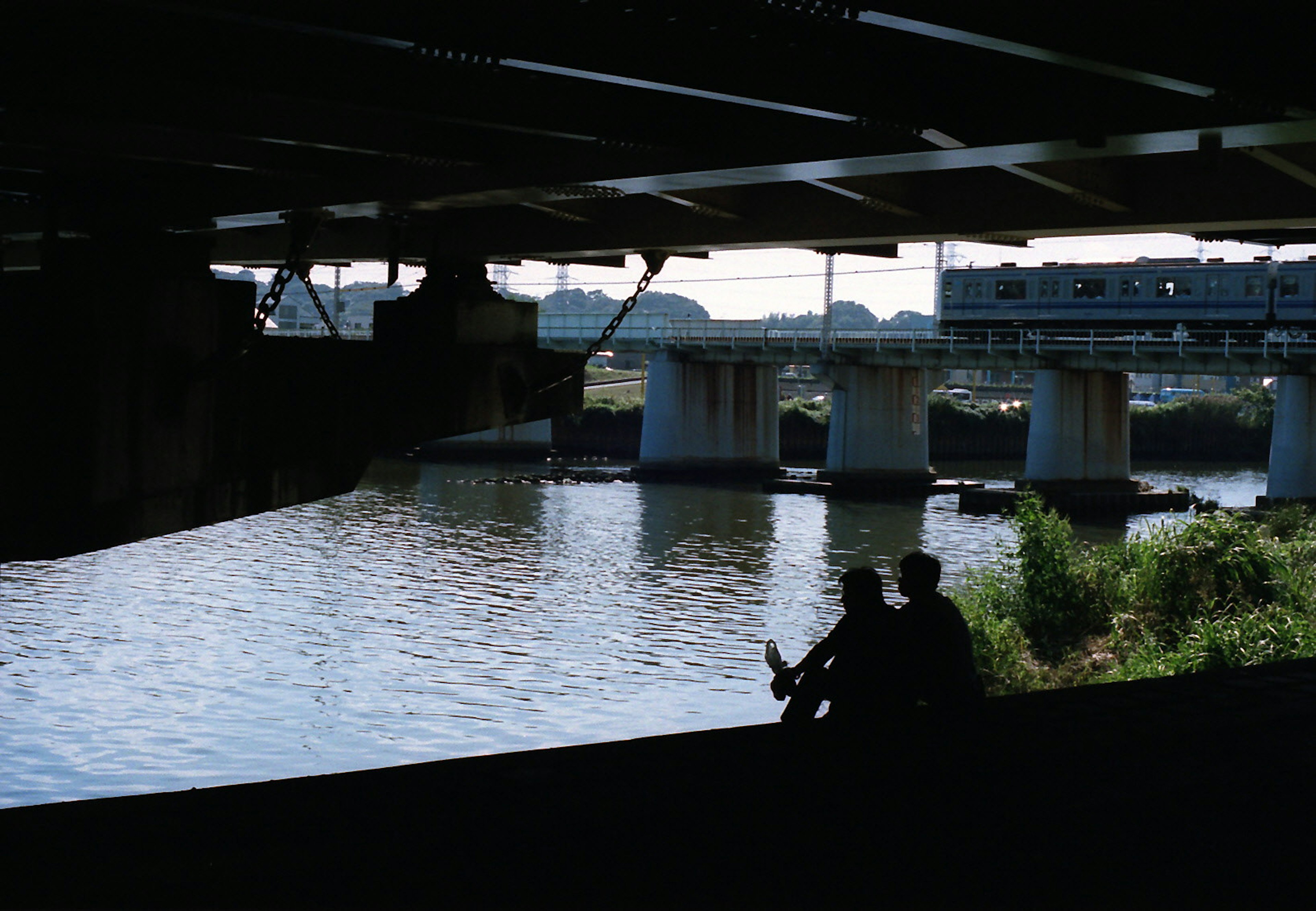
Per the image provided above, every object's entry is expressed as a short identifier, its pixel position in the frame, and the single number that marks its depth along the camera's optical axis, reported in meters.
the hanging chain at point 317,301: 12.87
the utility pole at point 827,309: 64.19
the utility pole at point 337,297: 48.12
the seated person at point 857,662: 6.29
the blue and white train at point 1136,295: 51.72
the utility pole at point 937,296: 60.56
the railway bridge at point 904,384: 51.66
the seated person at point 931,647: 6.23
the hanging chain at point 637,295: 12.64
